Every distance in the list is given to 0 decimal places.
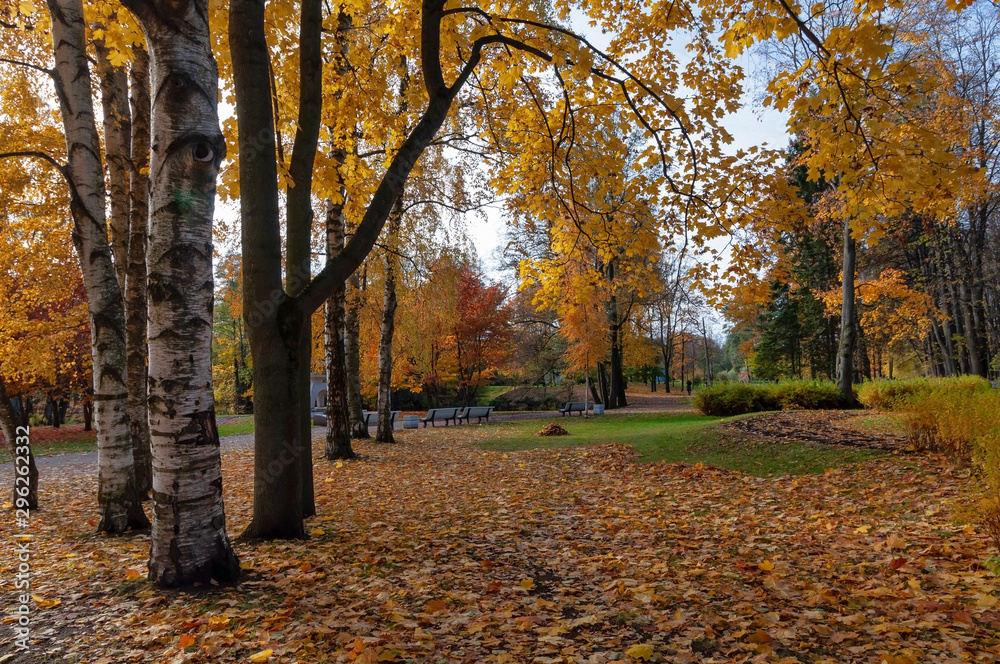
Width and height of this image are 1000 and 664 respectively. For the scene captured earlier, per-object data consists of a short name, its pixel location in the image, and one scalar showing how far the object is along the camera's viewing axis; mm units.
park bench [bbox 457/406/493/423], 21422
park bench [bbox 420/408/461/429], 20391
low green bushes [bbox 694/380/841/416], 14406
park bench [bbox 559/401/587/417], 22838
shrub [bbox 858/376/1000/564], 3643
